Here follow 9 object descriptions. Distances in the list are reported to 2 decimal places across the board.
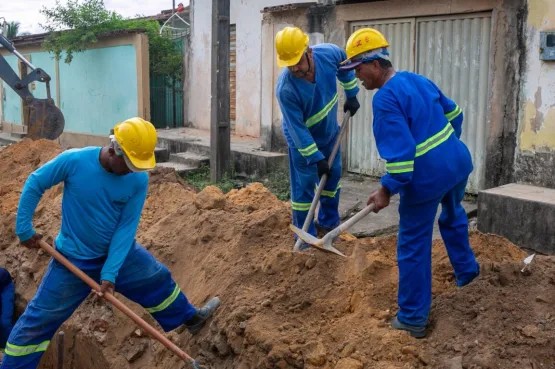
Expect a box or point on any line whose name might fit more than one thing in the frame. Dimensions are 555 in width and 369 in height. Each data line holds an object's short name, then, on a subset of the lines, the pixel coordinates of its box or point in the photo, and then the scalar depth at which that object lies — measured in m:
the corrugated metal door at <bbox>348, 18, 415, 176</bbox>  8.84
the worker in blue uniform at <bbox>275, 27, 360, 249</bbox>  5.04
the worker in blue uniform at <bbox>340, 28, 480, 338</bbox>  3.63
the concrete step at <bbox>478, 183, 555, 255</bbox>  6.16
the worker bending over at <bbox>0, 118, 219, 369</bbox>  4.04
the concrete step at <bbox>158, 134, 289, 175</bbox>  10.17
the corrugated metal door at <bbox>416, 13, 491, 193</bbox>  7.97
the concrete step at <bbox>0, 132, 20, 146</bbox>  18.13
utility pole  9.45
